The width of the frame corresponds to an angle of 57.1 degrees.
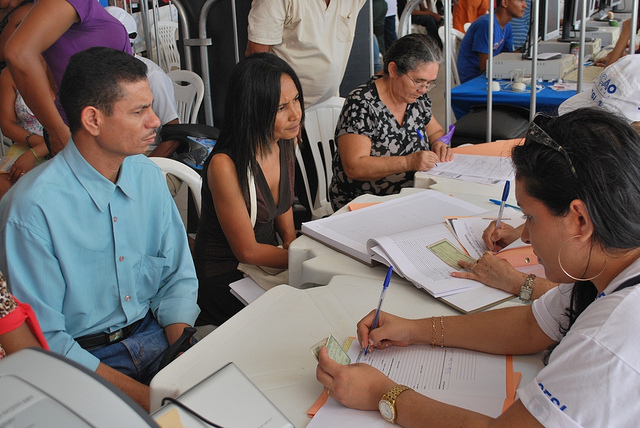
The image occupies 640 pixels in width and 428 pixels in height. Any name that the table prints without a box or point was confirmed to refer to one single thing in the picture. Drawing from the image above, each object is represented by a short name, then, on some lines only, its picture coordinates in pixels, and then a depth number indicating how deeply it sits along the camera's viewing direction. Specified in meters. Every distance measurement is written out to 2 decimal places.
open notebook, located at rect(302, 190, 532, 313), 1.31
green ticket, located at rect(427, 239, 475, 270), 1.44
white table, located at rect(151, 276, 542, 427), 1.04
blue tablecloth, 3.10
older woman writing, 2.42
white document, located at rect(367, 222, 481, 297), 1.33
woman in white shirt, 0.73
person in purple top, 2.10
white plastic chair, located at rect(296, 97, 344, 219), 2.93
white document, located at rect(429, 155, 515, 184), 2.05
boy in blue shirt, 4.07
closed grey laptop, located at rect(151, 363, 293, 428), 0.66
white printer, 0.47
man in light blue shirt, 1.33
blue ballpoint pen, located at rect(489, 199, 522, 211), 1.79
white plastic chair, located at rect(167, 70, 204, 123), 3.72
